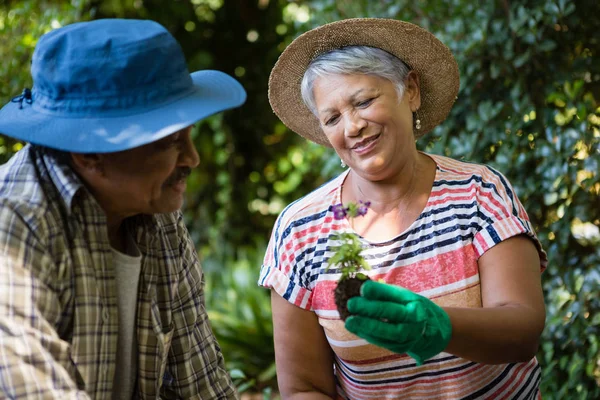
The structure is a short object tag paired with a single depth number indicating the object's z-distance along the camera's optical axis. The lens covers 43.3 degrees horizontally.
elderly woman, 2.17
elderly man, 1.55
